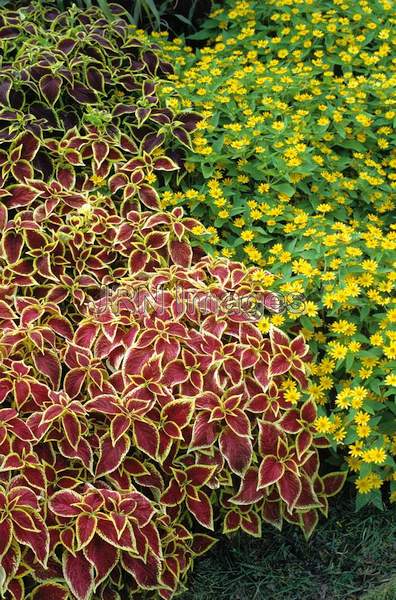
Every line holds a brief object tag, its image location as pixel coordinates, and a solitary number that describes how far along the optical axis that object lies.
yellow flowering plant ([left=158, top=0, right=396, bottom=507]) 2.50
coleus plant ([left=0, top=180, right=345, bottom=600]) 2.13
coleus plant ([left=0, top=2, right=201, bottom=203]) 3.17
